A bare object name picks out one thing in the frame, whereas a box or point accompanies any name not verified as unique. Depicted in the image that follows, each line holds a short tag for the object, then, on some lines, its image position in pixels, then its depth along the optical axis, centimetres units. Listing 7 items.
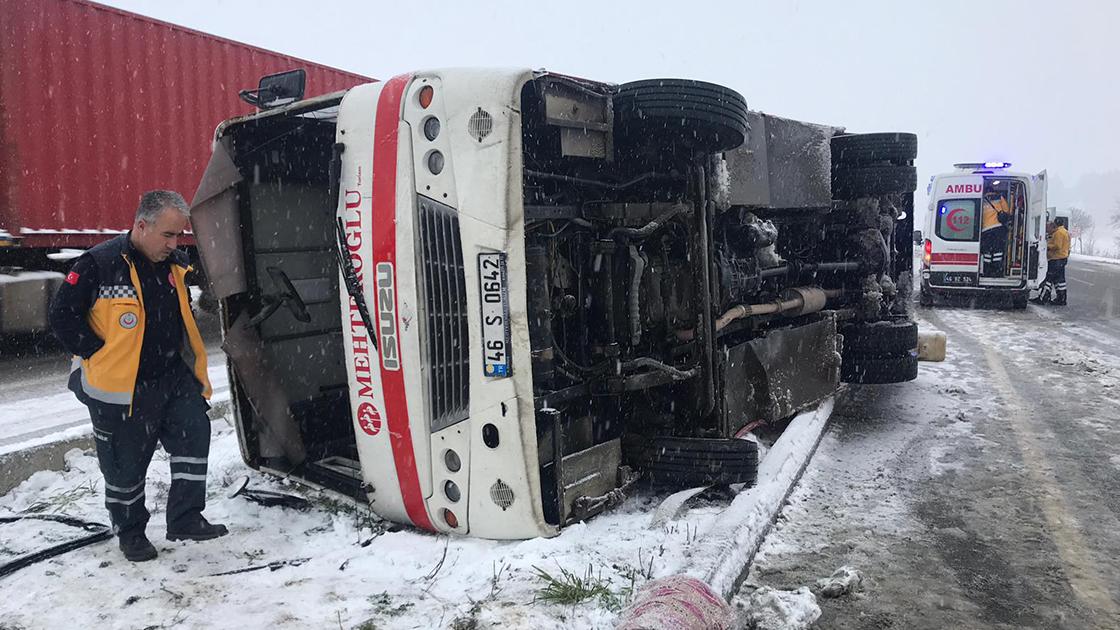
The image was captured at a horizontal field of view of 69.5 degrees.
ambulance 1401
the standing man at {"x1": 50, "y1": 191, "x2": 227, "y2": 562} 347
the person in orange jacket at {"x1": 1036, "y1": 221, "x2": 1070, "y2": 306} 1541
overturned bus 341
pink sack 259
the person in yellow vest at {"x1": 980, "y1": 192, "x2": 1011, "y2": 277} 1407
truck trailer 798
